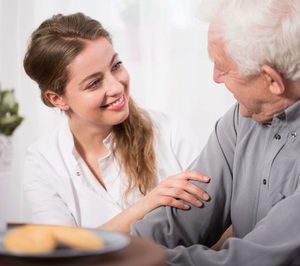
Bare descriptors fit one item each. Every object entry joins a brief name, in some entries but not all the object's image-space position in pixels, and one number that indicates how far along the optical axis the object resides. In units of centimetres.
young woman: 235
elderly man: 149
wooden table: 107
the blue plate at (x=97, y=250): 105
